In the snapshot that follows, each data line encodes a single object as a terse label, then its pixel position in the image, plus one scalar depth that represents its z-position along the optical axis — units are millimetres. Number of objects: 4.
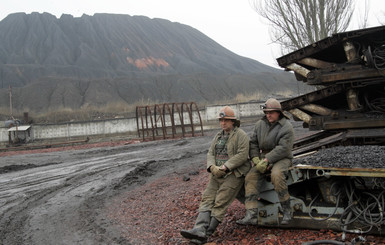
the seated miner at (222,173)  5441
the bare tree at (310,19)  21078
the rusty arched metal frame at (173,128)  25062
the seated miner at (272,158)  5352
